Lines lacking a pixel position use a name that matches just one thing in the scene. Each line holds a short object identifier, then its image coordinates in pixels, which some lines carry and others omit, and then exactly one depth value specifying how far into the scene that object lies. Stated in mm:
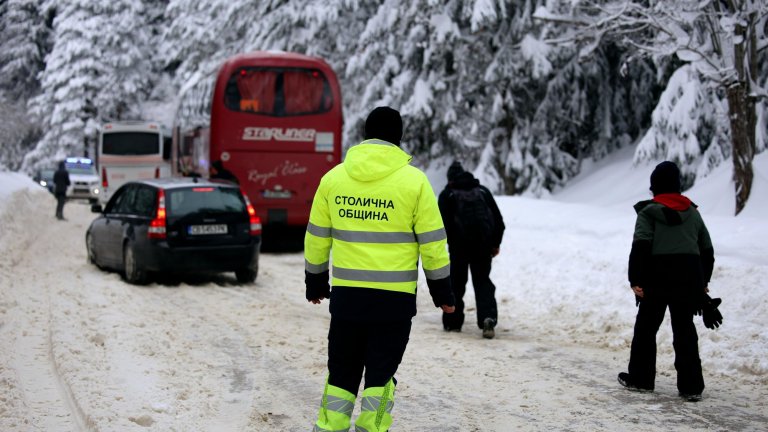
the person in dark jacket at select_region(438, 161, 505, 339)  9148
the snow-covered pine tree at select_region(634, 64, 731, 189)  15266
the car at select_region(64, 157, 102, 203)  40500
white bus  31375
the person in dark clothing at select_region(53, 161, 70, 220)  26672
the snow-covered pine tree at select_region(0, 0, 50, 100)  57750
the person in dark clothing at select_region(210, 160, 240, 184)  17234
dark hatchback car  12391
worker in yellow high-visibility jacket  4441
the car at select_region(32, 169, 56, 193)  45125
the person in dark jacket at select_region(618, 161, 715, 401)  6477
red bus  18547
